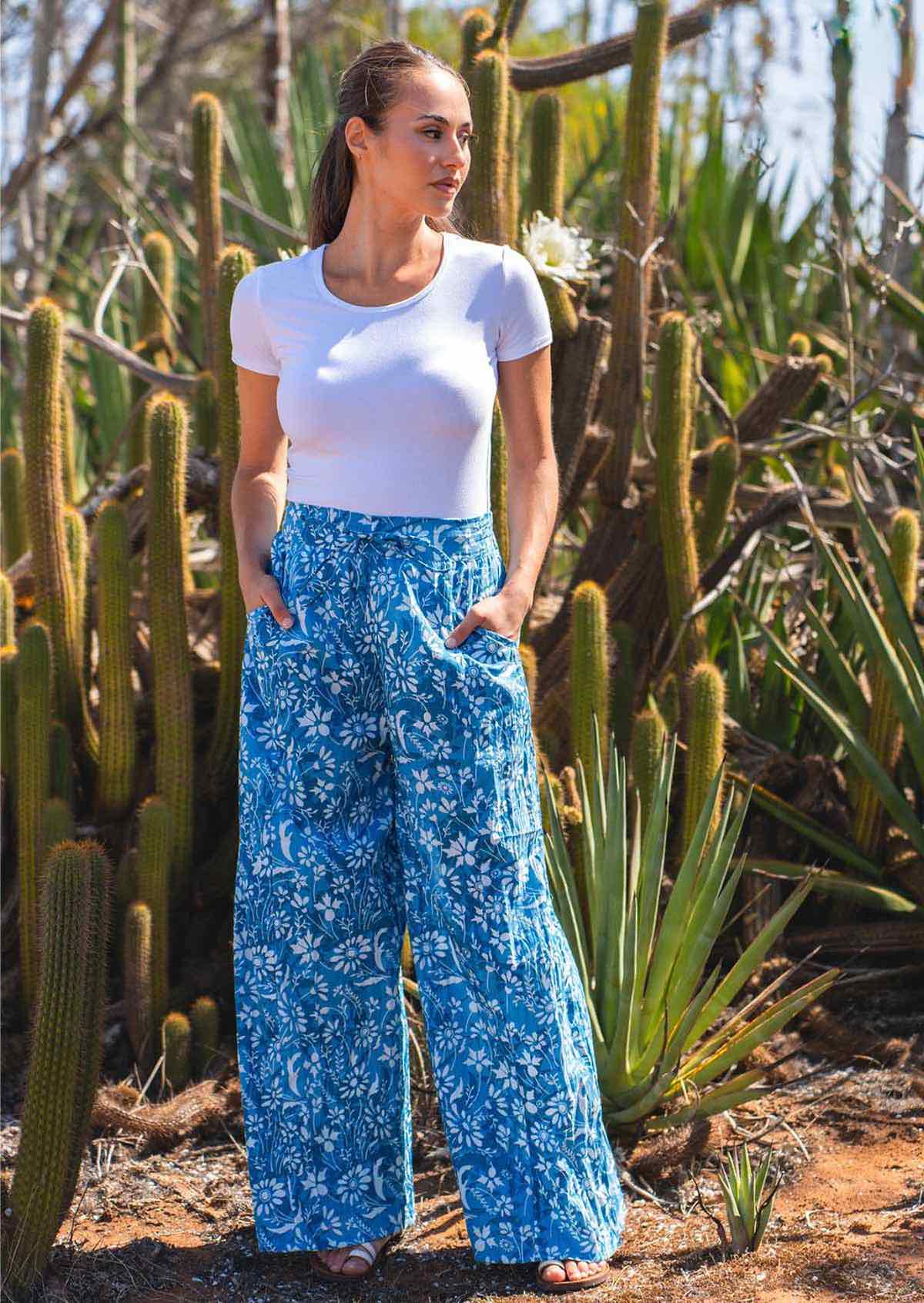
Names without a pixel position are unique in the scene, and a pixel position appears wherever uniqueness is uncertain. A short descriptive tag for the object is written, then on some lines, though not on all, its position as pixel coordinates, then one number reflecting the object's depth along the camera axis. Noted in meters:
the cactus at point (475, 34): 4.06
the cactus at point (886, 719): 3.72
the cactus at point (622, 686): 4.12
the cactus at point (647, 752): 3.42
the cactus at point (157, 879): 3.49
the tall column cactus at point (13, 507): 4.54
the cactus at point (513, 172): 3.87
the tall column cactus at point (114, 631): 3.72
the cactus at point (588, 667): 3.44
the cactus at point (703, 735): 3.44
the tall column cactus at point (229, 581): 3.53
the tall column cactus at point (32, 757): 3.53
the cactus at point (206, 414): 4.48
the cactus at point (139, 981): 3.43
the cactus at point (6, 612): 3.84
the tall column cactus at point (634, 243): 4.00
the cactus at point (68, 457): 4.69
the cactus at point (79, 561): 3.94
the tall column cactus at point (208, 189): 4.43
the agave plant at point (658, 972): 2.99
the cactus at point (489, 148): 3.61
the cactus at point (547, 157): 4.07
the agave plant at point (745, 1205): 2.61
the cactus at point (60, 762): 3.79
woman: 2.45
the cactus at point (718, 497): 4.11
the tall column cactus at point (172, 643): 3.61
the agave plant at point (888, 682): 3.65
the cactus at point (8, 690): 3.71
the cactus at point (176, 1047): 3.39
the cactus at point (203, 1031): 3.47
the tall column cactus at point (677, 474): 3.86
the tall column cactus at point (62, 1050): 2.45
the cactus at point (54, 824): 3.47
